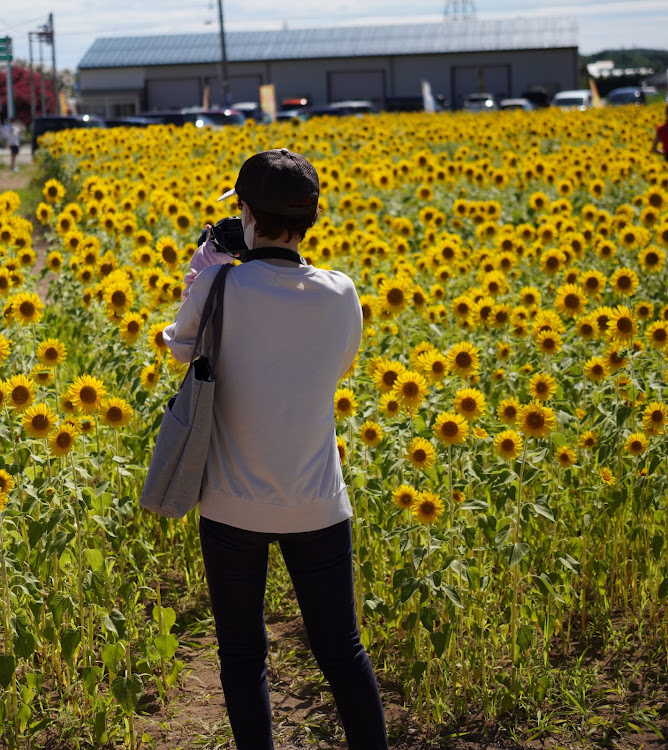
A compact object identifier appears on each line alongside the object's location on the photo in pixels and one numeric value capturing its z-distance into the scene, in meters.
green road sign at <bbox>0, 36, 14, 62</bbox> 52.22
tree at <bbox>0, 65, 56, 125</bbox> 77.88
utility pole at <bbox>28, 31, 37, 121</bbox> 65.26
